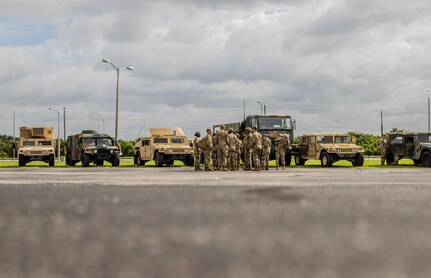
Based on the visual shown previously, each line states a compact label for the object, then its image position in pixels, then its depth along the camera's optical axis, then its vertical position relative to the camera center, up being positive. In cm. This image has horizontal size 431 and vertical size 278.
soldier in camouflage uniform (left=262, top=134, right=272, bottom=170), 2943 +42
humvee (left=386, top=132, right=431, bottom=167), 3497 +75
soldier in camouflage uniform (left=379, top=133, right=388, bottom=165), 3794 +83
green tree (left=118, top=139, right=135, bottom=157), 9062 +183
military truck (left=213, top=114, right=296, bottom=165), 3700 +194
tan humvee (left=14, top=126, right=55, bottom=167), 4050 +101
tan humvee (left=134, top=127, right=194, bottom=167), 3647 +76
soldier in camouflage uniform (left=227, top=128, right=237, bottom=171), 2775 +44
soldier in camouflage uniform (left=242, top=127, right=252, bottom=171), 2774 +62
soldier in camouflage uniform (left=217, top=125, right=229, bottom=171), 2791 +63
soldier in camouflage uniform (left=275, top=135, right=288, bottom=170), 3131 +70
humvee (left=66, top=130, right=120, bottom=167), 3922 +73
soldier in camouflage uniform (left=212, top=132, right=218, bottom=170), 2853 +33
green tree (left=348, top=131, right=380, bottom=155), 7931 +220
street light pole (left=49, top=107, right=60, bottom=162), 7503 +445
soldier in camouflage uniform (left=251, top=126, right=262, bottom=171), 2758 +58
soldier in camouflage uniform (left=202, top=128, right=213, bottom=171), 2836 +68
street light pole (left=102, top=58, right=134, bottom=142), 4679 +560
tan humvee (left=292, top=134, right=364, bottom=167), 3534 +64
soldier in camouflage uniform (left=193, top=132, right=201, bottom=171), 2891 +49
